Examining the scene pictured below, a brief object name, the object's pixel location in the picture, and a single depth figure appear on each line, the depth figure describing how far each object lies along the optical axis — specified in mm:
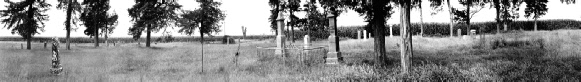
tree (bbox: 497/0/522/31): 33000
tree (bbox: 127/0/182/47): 32312
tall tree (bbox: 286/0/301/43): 33669
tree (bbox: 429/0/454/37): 29650
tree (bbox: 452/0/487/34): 30047
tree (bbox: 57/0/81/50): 28203
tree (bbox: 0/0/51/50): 30281
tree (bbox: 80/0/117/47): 33188
